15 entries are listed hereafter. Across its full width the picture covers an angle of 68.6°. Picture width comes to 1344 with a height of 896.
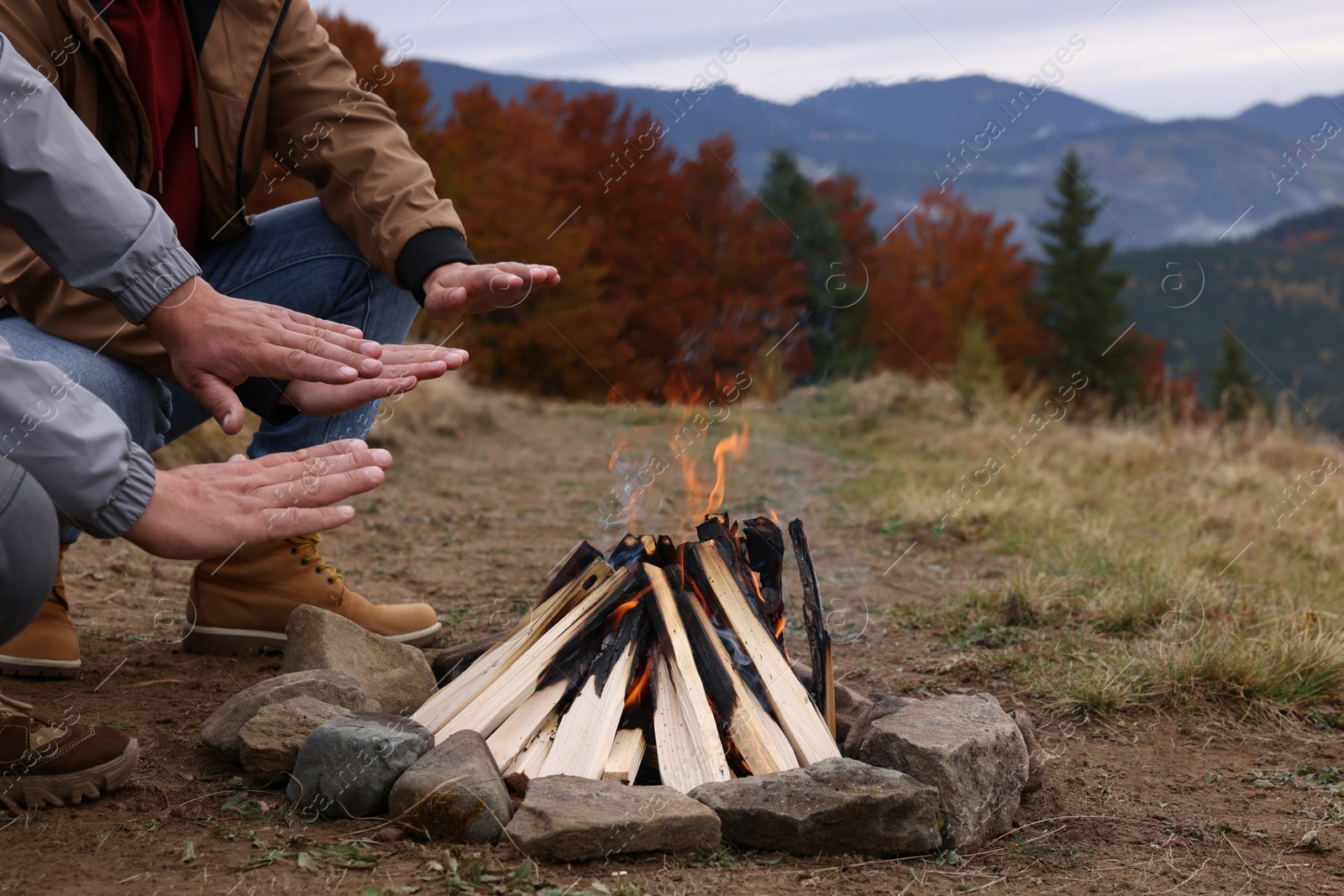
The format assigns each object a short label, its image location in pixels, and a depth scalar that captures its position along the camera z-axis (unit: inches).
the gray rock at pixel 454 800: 65.3
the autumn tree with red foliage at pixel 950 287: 1321.4
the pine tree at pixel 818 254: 964.6
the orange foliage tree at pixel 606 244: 733.9
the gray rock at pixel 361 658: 90.5
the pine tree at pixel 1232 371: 1416.1
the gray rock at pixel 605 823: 62.2
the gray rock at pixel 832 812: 66.7
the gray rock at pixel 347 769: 69.1
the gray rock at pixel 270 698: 77.4
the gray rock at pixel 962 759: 70.8
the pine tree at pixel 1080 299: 1421.0
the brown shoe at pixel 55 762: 68.6
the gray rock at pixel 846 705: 90.4
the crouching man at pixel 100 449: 51.2
